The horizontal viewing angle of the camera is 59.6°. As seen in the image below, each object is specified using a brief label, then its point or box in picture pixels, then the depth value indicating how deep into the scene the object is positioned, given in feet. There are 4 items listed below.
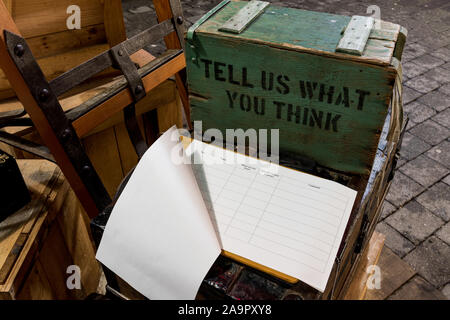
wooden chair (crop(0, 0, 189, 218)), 4.17
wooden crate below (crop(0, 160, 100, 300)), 4.33
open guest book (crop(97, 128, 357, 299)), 2.91
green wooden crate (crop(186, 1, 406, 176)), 3.67
